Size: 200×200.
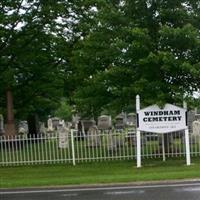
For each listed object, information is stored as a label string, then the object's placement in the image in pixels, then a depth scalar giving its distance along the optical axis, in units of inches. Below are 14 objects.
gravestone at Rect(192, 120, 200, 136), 962.1
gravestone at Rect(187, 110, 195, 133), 1289.4
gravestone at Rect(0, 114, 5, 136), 1624.0
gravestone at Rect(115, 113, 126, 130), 1599.8
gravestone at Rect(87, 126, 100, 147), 971.3
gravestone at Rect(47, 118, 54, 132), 2515.7
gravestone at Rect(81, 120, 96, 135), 1544.0
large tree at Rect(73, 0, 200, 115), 808.9
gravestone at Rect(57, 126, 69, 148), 919.0
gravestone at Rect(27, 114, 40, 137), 1718.5
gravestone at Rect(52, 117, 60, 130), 2237.8
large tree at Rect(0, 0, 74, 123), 1058.7
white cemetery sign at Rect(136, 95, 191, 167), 783.1
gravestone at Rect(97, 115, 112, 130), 1481.1
